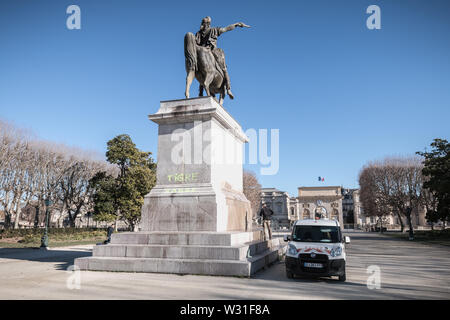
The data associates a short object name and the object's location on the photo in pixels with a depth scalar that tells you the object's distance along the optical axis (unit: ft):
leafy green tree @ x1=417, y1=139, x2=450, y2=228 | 87.92
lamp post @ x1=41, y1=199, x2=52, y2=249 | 67.21
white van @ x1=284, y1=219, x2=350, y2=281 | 26.43
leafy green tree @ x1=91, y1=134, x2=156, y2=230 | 116.26
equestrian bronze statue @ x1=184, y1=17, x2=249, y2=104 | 37.68
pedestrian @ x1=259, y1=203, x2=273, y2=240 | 44.31
